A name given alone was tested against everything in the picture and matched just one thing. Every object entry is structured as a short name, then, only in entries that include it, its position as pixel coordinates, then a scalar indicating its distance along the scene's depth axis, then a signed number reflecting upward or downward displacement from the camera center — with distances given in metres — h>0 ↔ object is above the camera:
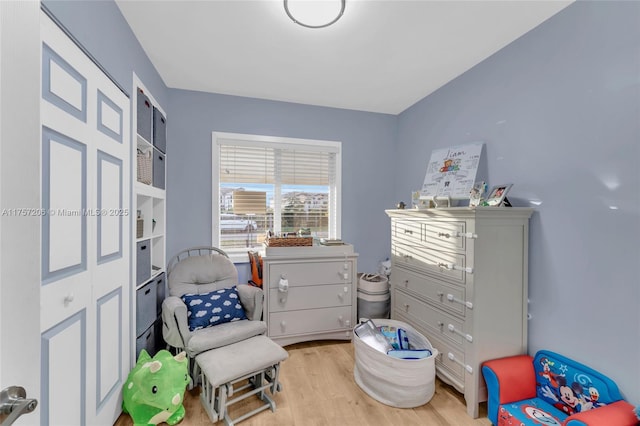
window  3.16 +0.29
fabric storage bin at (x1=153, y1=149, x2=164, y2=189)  2.51 +0.37
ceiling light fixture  1.68 +1.22
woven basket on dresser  2.73 -0.30
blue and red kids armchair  1.51 -1.02
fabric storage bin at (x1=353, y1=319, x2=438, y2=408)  1.92 -1.15
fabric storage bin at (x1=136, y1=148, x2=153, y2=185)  2.15 +0.34
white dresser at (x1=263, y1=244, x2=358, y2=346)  2.65 -0.78
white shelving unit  2.07 -0.12
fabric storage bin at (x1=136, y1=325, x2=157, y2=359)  2.09 -1.02
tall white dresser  1.85 -0.53
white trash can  2.93 -0.91
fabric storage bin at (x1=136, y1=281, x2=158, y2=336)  2.07 -0.75
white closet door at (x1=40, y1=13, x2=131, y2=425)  1.16 -0.14
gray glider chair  2.02 -0.73
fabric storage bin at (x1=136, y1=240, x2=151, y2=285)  2.08 -0.40
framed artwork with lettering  2.40 +0.37
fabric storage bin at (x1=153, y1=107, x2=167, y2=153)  2.49 +0.73
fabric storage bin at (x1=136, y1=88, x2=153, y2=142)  2.09 +0.72
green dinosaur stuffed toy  1.66 -1.09
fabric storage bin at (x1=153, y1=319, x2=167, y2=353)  2.46 -1.13
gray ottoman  1.72 -0.98
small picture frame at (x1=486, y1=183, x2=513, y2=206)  1.99 +0.13
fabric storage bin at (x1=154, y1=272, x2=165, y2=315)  2.53 -0.75
